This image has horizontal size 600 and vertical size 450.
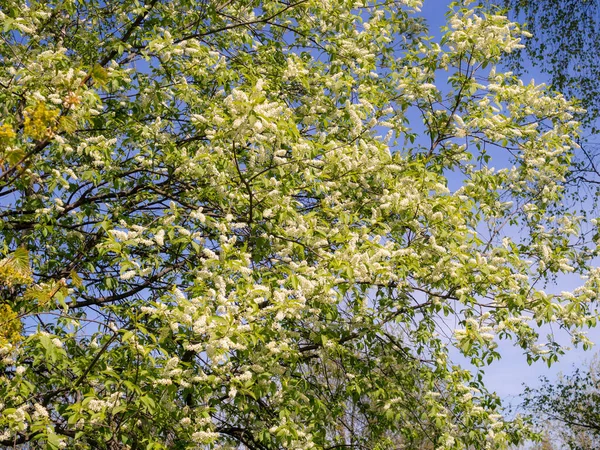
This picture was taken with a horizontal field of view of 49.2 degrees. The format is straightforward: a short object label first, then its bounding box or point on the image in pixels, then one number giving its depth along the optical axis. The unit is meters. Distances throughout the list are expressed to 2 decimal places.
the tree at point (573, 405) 12.38
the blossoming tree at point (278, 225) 4.04
